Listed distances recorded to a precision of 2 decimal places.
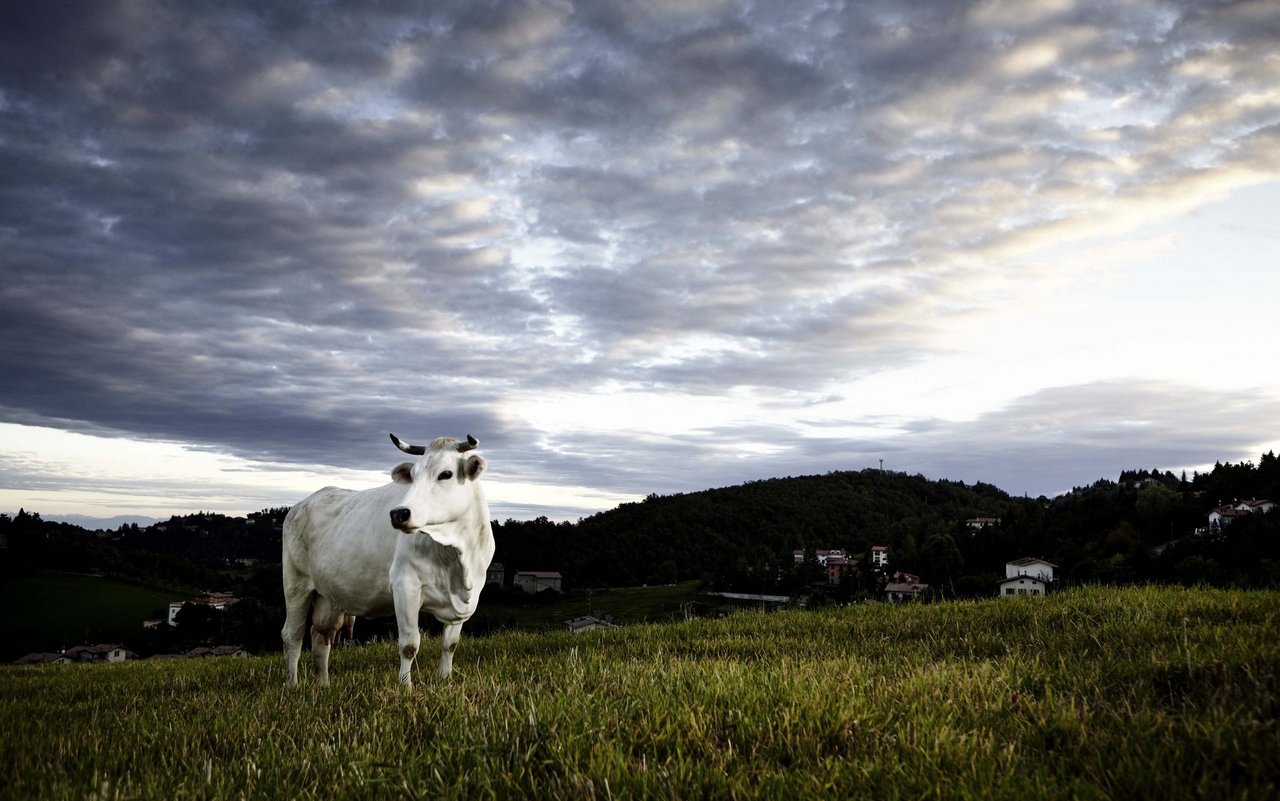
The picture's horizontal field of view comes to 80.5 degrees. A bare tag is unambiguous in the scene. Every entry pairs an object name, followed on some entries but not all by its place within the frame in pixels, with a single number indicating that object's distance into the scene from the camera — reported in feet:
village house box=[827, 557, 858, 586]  327.55
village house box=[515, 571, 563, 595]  353.51
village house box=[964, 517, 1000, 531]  367.17
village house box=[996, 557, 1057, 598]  236.43
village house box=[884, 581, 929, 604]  259.76
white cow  26.76
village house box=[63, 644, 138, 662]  231.91
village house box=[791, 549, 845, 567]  400.59
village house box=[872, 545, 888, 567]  393.48
